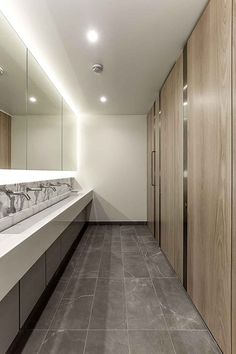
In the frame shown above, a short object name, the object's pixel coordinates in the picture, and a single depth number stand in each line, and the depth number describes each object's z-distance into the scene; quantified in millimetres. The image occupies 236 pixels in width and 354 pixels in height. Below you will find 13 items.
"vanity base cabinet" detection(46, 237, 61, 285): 2322
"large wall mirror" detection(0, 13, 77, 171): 2068
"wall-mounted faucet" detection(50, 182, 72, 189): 3641
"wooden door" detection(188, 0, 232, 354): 1447
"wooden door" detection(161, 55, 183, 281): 2469
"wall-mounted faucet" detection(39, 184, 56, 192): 2930
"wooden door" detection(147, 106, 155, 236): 4340
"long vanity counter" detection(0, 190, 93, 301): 1207
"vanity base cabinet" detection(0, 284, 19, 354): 1420
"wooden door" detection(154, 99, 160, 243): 3811
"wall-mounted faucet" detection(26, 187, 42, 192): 2500
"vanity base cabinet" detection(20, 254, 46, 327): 1722
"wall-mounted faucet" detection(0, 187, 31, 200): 1981
